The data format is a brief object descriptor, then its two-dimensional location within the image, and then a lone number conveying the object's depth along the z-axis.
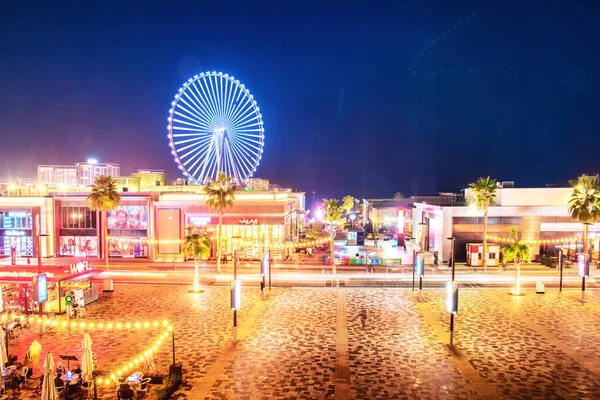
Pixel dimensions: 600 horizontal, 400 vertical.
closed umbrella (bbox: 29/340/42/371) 19.55
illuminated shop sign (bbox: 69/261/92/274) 32.77
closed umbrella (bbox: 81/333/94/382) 17.09
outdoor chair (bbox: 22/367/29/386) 17.74
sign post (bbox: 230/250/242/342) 23.28
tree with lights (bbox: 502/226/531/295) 32.53
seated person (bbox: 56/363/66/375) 17.72
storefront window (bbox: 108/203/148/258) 51.50
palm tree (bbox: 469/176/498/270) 43.47
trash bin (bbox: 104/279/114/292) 34.54
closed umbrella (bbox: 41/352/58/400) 14.68
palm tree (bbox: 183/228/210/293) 33.50
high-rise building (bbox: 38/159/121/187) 90.56
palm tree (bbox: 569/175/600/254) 37.28
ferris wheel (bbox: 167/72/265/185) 50.16
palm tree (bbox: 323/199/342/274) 46.46
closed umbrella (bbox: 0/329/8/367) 17.94
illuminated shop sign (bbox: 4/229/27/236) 52.41
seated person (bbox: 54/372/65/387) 16.83
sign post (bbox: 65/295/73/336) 24.69
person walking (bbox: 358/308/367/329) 26.03
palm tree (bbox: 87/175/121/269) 42.62
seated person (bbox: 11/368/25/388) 17.50
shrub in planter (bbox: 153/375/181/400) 16.03
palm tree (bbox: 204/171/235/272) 41.78
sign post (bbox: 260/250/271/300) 32.41
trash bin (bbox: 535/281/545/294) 33.28
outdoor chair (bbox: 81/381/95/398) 16.82
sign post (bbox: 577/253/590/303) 31.88
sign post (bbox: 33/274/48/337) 25.88
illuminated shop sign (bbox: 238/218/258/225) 51.09
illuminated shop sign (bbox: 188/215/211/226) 51.34
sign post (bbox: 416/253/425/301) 33.97
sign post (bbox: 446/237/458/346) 22.47
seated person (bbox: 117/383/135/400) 15.84
